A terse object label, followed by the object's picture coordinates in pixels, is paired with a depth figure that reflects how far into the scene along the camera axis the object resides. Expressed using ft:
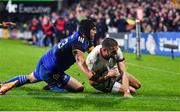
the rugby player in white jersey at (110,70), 39.78
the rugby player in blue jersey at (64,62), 39.27
